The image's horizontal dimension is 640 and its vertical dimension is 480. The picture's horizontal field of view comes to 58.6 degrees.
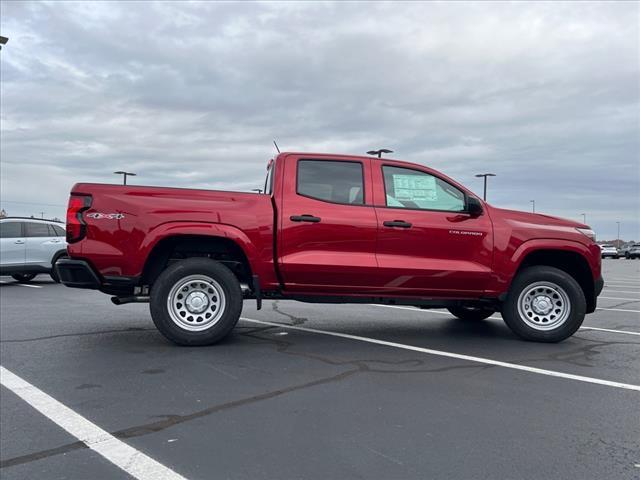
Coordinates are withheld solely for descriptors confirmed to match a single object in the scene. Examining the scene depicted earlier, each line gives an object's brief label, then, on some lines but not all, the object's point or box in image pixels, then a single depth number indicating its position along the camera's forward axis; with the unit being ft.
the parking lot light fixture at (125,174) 135.88
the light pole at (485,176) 144.83
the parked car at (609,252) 207.80
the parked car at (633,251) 204.23
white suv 46.68
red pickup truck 19.22
